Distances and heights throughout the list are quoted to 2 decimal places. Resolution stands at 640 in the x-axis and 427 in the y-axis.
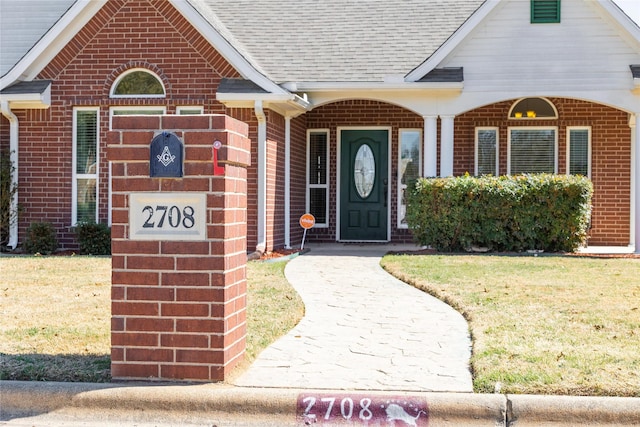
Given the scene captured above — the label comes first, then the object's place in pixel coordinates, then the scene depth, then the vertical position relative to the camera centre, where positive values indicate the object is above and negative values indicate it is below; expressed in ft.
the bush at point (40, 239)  46.34 -1.58
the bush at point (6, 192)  46.62 +1.17
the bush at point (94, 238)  45.88 -1.49
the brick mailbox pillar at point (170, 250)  17.69 -0.84
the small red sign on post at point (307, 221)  50.16 -0.48
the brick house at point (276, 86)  46.24 +7.54
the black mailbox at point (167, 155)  17.58 +1.27
